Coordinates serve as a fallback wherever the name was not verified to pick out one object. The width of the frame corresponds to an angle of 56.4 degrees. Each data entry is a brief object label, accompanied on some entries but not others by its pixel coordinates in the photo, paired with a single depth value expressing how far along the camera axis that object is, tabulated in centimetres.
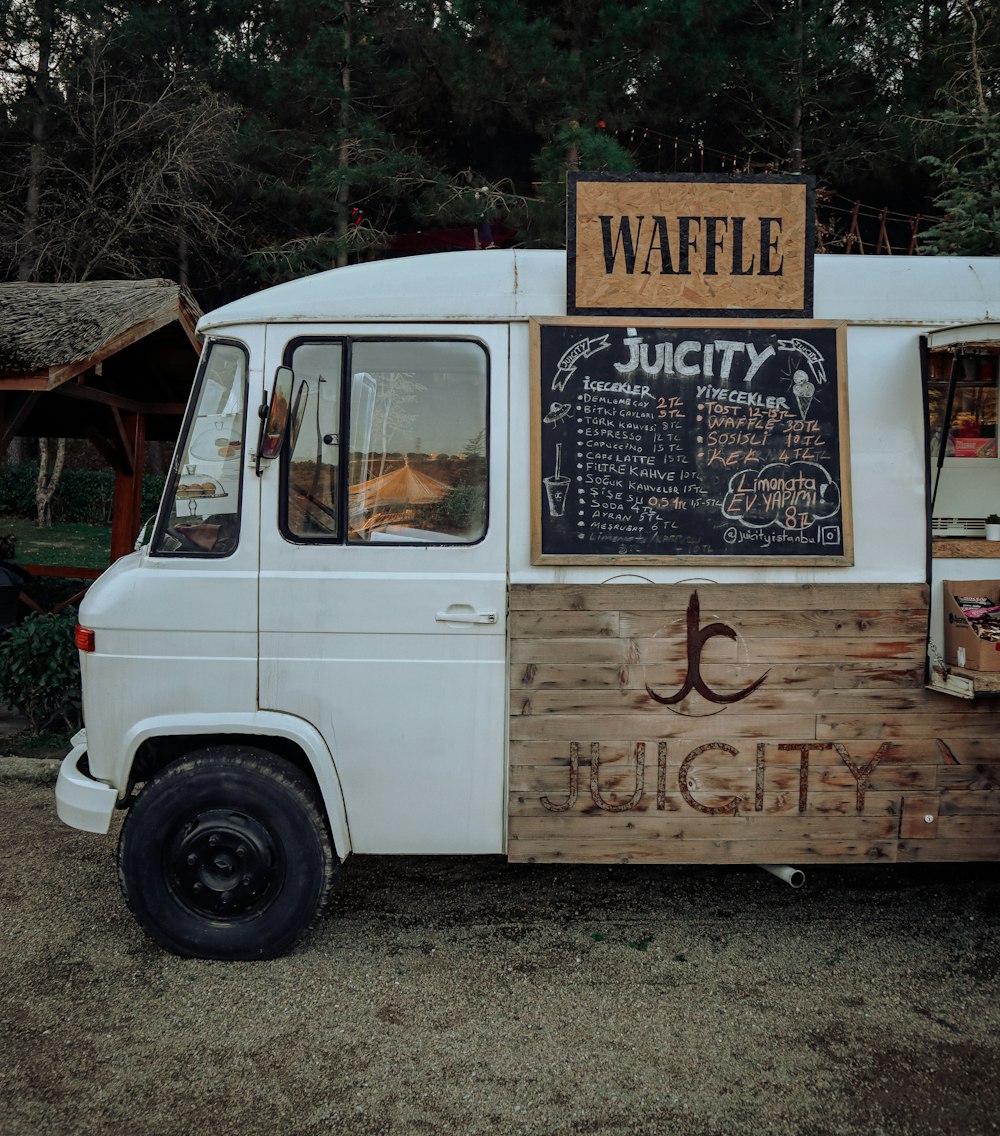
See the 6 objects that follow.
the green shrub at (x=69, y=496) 2459
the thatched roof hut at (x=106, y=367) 712
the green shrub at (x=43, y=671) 682
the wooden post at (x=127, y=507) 929
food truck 372
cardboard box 357
